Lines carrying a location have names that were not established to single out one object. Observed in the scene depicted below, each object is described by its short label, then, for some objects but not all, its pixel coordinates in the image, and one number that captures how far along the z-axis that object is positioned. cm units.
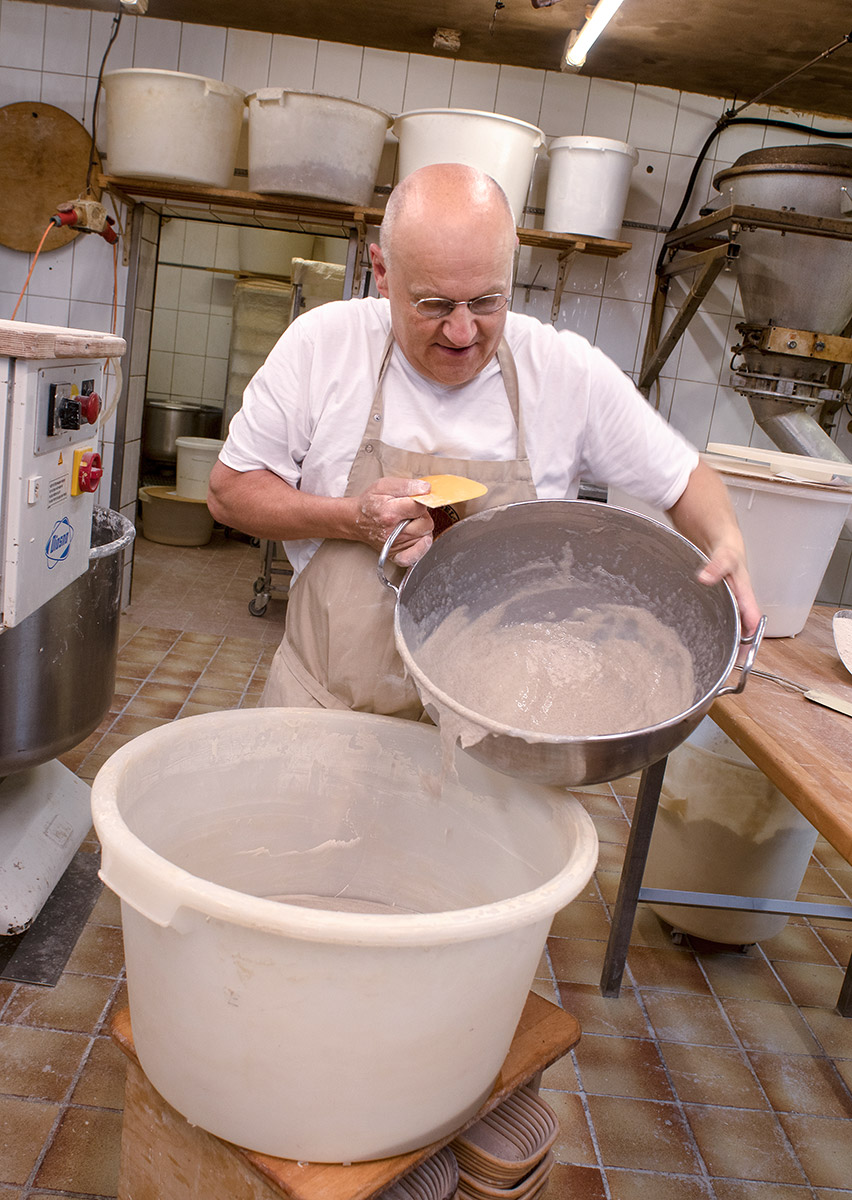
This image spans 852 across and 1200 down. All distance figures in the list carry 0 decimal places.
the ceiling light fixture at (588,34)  251
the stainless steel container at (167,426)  616
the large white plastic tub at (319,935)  86
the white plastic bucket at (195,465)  536
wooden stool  97
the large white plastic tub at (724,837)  211
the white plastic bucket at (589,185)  359
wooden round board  392
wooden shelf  361
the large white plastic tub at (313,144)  336
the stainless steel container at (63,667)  183
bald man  137
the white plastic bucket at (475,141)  325
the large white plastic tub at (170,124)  337
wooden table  130
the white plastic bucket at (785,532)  189
